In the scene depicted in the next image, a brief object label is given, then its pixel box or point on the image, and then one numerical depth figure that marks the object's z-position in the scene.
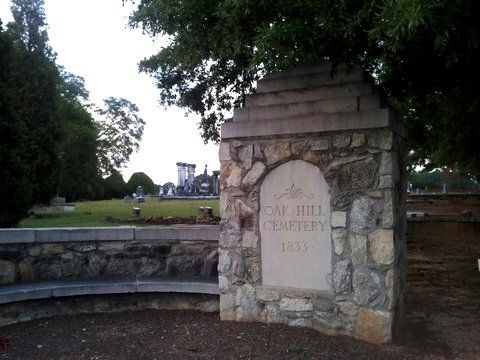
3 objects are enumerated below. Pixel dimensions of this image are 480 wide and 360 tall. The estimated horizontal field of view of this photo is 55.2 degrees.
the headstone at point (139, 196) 27.09
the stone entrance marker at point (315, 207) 4.37
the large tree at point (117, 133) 49.00
